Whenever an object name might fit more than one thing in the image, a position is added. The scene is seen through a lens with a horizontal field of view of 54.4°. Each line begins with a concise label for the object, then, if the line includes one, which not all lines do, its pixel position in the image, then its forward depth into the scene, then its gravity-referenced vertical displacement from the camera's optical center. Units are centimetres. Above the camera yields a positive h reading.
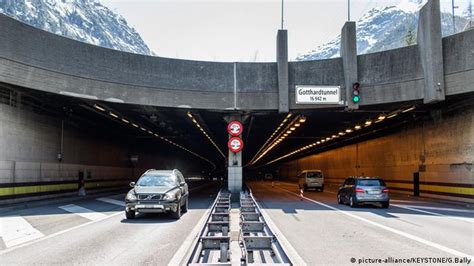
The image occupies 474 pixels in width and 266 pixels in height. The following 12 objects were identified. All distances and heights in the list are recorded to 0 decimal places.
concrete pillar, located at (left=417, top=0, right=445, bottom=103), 2134 +535
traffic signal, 2341 +391
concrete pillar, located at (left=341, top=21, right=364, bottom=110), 2381 +569
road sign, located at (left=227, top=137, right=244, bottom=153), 2497 +139
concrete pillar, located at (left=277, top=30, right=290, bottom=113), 2442 +501
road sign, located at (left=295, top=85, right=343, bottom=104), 2409 +398
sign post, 2542 +37
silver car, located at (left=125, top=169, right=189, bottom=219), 1591 -87
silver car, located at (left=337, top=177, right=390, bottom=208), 2181 -104
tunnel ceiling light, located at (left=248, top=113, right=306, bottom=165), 2990 +325
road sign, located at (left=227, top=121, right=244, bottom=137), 2536 +229
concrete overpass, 2027 +358
